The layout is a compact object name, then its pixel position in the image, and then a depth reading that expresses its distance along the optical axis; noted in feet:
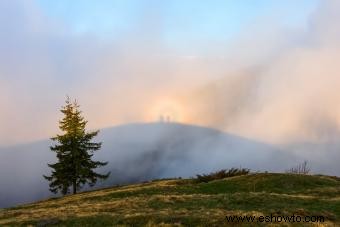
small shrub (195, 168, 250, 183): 147.54
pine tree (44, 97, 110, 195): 205.05
